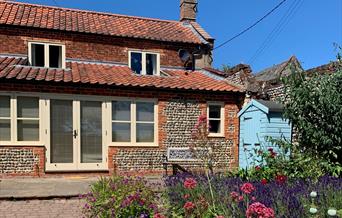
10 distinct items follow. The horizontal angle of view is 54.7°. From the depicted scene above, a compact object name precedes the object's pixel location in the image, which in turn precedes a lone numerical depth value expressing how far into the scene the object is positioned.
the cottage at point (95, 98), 11.40
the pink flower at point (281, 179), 5.39
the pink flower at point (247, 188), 3.20
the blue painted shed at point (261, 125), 9.59
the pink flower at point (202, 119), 5.06
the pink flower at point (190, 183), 4.26
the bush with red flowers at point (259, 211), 2.34
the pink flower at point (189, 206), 3.81
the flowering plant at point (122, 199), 4.87
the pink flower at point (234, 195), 3.82
